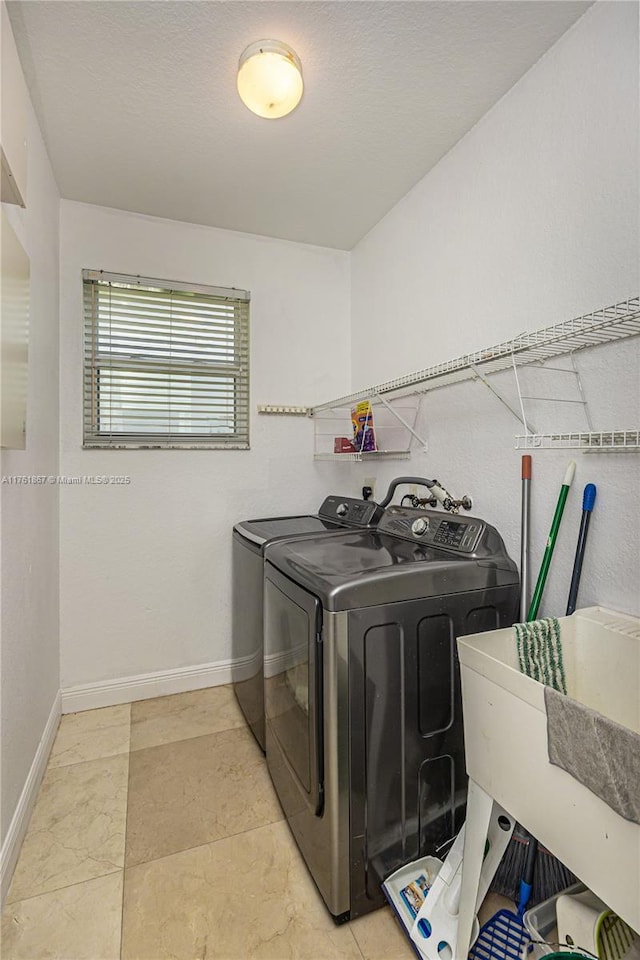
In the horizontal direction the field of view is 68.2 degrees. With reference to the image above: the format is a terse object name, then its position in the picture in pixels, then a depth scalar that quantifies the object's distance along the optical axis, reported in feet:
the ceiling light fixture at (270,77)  4.82
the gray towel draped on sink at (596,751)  2.68
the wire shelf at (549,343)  3.92
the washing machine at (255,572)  6.85
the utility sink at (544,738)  2.79
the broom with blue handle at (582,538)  4.46
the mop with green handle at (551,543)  4.68
